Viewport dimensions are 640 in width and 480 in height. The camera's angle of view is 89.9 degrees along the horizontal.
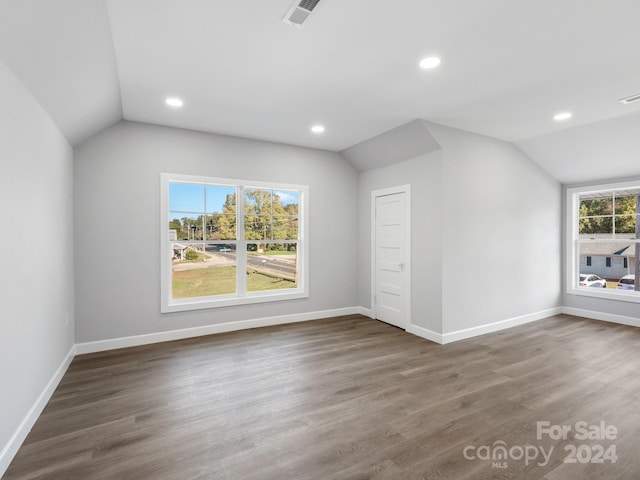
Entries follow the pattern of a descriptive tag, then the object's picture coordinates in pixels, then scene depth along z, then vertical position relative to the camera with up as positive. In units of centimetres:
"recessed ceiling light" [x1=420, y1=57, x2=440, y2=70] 258 +144
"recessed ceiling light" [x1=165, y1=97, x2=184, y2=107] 334 +145
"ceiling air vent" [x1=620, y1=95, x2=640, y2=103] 323 +142
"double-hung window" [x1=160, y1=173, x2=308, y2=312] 429 -5
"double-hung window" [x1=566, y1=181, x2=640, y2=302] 495 -3
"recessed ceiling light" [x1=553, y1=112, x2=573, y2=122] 374 +144
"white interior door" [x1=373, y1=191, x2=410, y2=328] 466 -32
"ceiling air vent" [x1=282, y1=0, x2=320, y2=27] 194 +143
